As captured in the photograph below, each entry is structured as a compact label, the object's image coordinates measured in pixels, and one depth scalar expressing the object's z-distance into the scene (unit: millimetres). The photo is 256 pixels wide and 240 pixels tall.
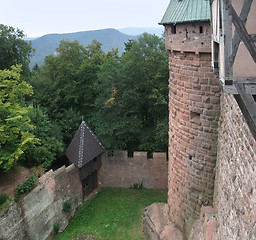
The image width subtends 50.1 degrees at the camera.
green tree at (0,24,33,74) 18583
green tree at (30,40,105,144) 16609
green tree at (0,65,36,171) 10695
